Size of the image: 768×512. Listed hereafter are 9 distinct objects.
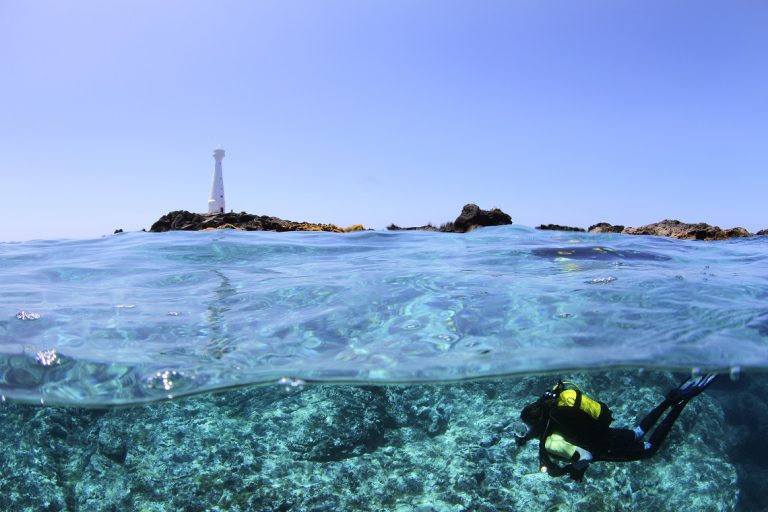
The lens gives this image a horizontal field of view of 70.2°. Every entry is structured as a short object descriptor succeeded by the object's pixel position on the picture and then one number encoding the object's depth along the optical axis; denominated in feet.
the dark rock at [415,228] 61.98
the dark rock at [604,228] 64.70
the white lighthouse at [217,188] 104.78
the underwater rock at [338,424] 26.39
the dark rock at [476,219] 59.98
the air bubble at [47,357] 21.53
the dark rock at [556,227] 63.16
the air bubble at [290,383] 22.76
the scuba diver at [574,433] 17.48
